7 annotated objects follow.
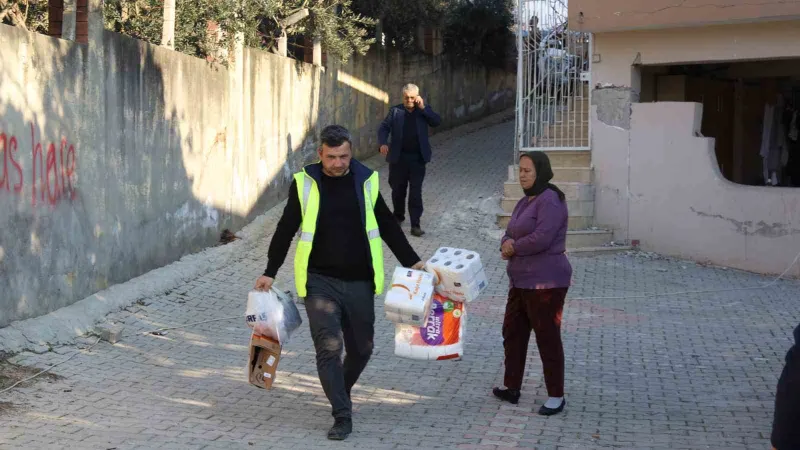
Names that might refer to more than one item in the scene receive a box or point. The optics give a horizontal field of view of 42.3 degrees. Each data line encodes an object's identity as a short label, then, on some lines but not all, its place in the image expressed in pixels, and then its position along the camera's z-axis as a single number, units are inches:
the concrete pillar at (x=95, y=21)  332.2
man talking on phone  482.6
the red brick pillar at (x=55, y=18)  329.7
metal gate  537.0
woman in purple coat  249.8
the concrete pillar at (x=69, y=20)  325.4
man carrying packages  231.1
